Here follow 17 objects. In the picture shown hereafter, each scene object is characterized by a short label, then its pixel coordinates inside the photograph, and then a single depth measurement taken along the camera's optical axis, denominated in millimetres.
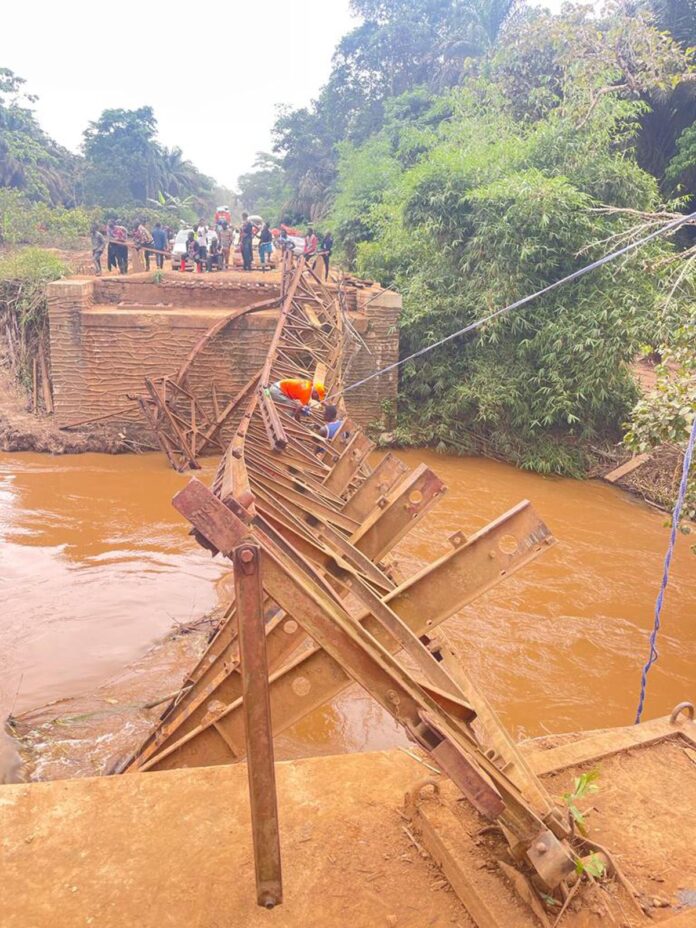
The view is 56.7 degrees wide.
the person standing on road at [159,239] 17703
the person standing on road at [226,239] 18205
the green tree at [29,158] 27094
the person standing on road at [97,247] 16094
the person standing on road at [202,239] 16875
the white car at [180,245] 17344
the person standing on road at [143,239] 16766
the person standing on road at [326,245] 16416
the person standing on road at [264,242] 17828
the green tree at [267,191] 33000
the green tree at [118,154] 31859
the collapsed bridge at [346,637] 1897
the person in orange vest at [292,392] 7285
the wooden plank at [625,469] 12516
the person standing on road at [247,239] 16953
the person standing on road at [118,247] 15906
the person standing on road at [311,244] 16250
